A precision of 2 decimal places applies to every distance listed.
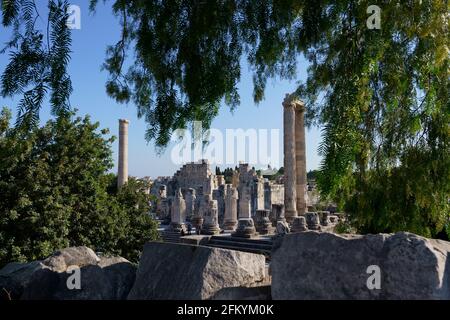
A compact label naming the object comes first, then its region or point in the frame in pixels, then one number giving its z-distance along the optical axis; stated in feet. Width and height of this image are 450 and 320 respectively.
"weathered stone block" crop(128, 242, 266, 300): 10.73
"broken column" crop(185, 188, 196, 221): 129.18
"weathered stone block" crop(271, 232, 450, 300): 8.53
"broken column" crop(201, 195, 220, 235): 83.92
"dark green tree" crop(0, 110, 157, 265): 40.68
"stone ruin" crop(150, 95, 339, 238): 76.69
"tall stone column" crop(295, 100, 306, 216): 91.56
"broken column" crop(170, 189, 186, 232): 91.88
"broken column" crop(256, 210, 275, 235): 77.87
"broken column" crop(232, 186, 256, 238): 68.89
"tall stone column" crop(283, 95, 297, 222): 85.51
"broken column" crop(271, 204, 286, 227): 85.46
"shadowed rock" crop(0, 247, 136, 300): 13.53
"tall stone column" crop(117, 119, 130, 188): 95.91
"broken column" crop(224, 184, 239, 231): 91.09
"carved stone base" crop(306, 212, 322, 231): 76.84
